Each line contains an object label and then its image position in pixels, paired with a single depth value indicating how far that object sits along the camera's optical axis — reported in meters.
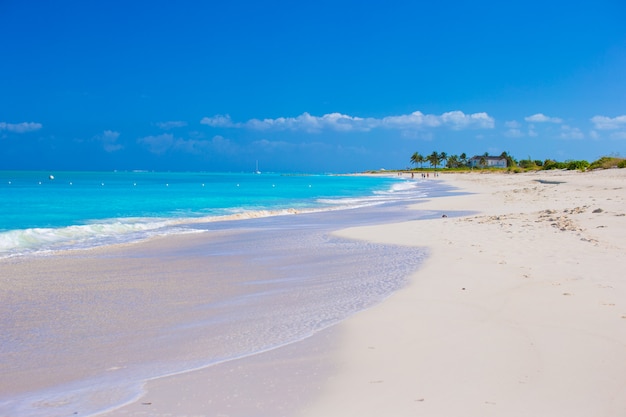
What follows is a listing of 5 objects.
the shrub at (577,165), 67.18
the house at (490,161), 151.38
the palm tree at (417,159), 185.10
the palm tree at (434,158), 177.88
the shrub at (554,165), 79.48
